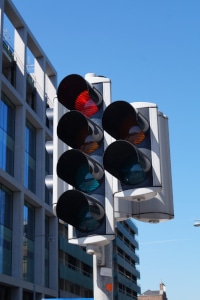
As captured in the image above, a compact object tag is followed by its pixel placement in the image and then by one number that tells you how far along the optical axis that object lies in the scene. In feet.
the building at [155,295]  409.69
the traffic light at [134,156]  11.53
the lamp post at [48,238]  129.20
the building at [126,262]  255.37
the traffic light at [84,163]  11.66
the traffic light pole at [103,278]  11.57
